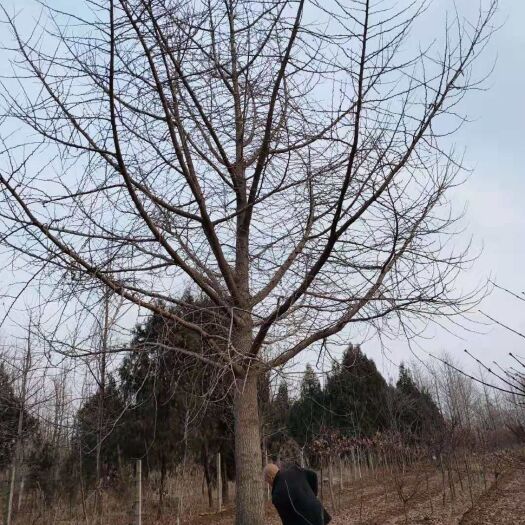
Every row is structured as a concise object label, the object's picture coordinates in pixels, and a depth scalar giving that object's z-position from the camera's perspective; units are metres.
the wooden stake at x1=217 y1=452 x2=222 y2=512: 14.36
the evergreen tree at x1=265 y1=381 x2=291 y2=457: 13.48
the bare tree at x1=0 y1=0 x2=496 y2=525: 3.33
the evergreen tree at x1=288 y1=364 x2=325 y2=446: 21.28
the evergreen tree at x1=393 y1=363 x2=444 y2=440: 17.90
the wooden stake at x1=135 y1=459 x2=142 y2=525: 7.00
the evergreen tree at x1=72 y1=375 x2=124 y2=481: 14.08
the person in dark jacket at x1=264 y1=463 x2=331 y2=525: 4.08
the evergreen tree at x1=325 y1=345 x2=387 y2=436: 23.70
